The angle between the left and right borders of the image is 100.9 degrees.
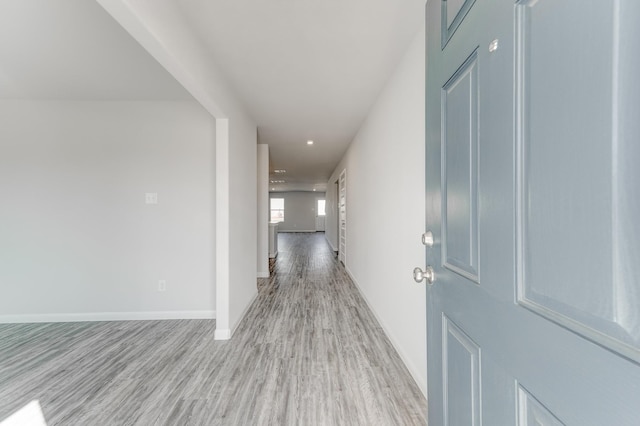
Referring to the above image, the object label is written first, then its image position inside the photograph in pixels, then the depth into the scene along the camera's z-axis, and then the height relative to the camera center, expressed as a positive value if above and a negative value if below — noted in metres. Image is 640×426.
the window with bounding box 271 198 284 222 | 14.65 +0.19
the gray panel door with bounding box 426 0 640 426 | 0.36 +0.00
